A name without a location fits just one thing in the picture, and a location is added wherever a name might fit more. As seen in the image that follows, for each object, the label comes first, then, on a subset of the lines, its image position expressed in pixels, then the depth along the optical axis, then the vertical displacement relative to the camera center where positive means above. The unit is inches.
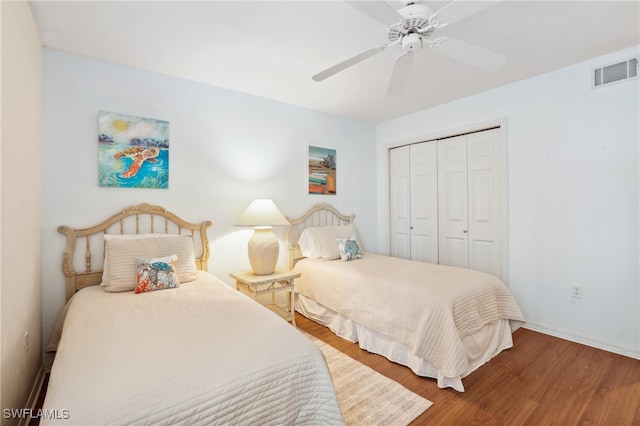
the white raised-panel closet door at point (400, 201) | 163.0 +5.0
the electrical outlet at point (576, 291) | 105.0 -29.5
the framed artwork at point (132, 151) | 95.5 +20.6
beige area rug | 67.9 -47.2
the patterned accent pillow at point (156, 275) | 83.3 -17.8
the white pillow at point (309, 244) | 133.5 -15.1
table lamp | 111.3 -10.0
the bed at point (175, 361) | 39.4 -23.8
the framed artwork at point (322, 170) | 146.2 +20.4
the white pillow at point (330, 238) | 132.3 -12.4
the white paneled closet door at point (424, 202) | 150.4 +4.2
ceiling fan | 58.9 +38.2
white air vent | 94.1 +44.1
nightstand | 105.6 -26.6
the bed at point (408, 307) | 81.7 -31.1
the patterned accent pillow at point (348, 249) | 131.1 -17.1
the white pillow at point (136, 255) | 83.6 -12.9
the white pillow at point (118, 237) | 86.3 -7.8
